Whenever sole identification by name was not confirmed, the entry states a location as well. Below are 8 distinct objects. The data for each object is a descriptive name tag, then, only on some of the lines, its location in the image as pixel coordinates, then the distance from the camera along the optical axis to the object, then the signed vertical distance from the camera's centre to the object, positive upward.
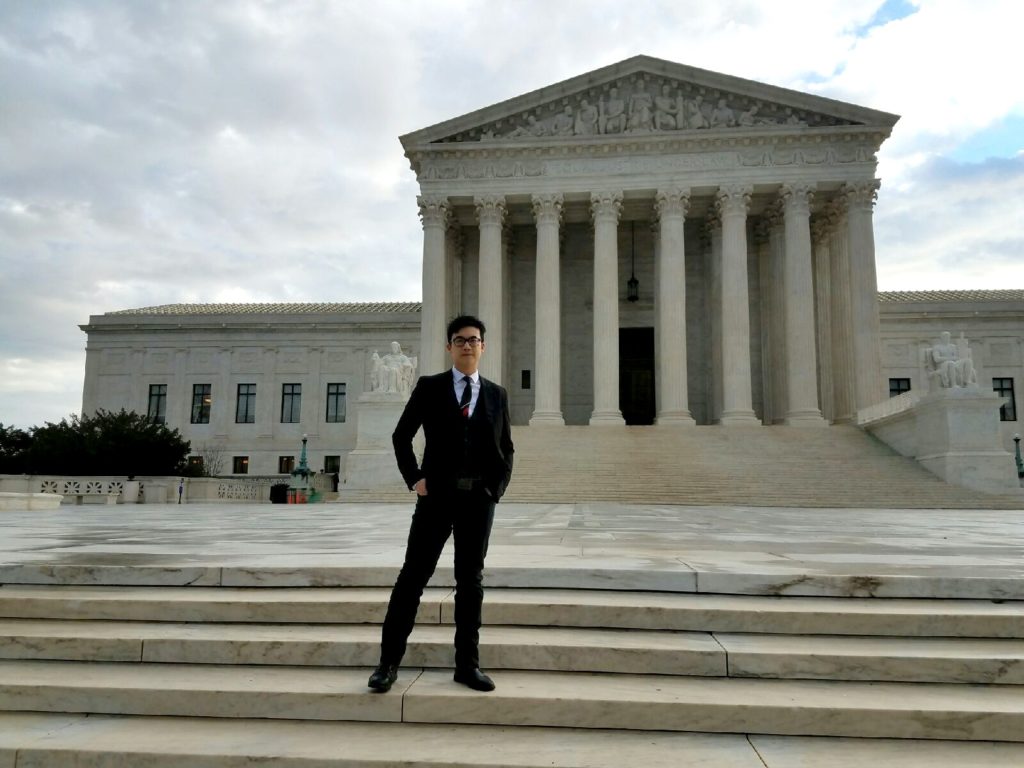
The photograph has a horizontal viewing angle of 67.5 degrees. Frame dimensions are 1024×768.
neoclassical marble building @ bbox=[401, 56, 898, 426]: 33.25 +12.04
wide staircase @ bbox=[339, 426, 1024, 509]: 21.52 +0.24
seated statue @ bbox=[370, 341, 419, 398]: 26.47 +3.50
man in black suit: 4.04 -0.04
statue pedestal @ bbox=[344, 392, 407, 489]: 25.09 +1.02
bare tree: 47.53 +1.13
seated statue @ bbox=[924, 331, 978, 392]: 23.70 +3.52
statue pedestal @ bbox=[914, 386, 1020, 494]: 22.60 +1.10
